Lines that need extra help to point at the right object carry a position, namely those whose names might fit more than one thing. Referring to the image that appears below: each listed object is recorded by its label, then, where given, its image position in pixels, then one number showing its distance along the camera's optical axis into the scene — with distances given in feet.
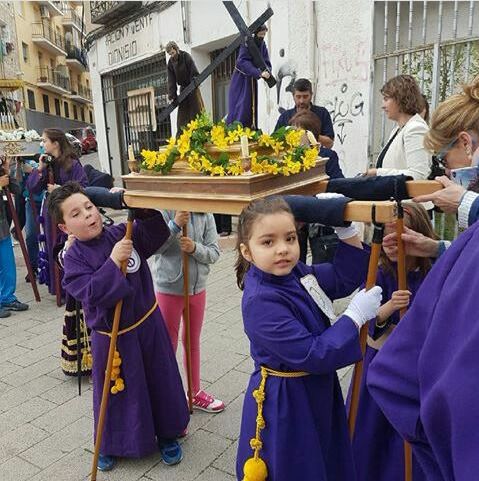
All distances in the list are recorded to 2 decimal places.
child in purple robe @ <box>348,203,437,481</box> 6.98
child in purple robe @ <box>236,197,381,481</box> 5.64
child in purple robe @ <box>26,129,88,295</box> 17.65
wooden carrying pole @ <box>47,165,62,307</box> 17.63
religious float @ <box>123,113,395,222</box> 6.22
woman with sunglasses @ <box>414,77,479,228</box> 5.14
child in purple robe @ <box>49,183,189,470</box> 8.59
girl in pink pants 10.36
